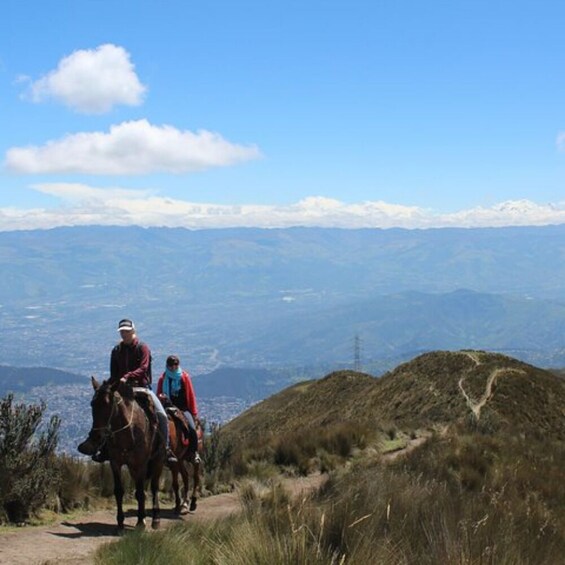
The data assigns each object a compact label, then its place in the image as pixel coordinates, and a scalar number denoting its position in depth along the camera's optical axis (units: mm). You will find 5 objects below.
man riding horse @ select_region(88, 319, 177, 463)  10461
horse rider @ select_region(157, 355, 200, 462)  12586
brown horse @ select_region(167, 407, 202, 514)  12064
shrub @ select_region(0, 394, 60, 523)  10406
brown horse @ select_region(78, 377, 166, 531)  9875
